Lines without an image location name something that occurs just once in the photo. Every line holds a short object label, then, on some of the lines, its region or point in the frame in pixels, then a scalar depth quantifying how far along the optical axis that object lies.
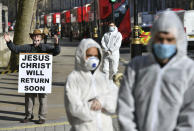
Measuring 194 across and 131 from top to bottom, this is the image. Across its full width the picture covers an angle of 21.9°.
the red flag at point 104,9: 36.91
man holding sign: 8.33
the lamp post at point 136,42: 12.48
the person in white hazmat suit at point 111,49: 13.97
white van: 28.58
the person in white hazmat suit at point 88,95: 4.48
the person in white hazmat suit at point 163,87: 3.29
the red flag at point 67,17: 66.56
